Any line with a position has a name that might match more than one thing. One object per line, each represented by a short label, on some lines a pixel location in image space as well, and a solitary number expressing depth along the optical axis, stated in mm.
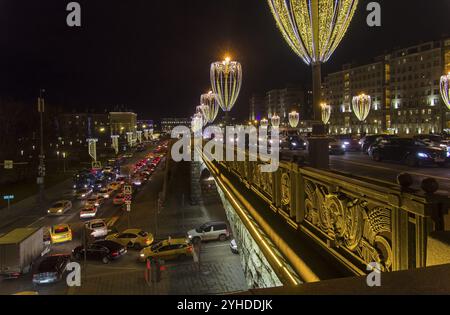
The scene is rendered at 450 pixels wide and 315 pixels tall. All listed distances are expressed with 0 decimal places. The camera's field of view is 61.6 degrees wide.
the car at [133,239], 29953
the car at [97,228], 33312
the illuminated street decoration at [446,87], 27130
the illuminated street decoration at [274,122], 65812
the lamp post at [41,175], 38431
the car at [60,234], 31609
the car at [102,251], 26845
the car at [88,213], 40281
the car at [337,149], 28516
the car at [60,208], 41719
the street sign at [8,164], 36938
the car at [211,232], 31609
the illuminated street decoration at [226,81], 20797
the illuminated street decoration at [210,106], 33241
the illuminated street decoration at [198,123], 59312
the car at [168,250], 26547
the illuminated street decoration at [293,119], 62906
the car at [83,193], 51372
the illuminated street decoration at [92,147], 85044
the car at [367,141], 30459
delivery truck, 24031
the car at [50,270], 22781
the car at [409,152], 18625
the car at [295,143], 33753
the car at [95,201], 44256
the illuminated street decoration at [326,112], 54594
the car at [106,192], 51184
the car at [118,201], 47256
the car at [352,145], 34281
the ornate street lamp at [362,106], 43822
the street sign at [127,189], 33850
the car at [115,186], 56053
